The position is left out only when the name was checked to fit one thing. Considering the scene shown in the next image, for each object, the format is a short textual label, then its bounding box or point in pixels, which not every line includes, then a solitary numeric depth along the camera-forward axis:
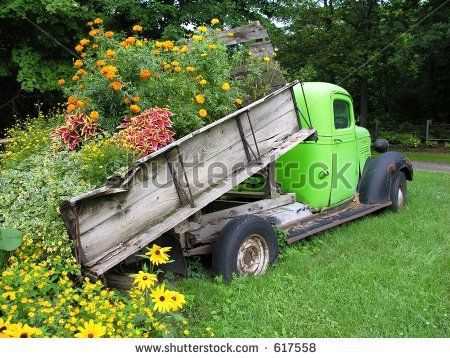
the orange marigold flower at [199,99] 3.97
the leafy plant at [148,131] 3.41
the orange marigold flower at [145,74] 3.98
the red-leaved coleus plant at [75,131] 3.77
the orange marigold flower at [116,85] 3.86
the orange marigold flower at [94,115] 3.72
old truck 3.04
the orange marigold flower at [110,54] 4.17
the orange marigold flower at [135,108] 3.80
